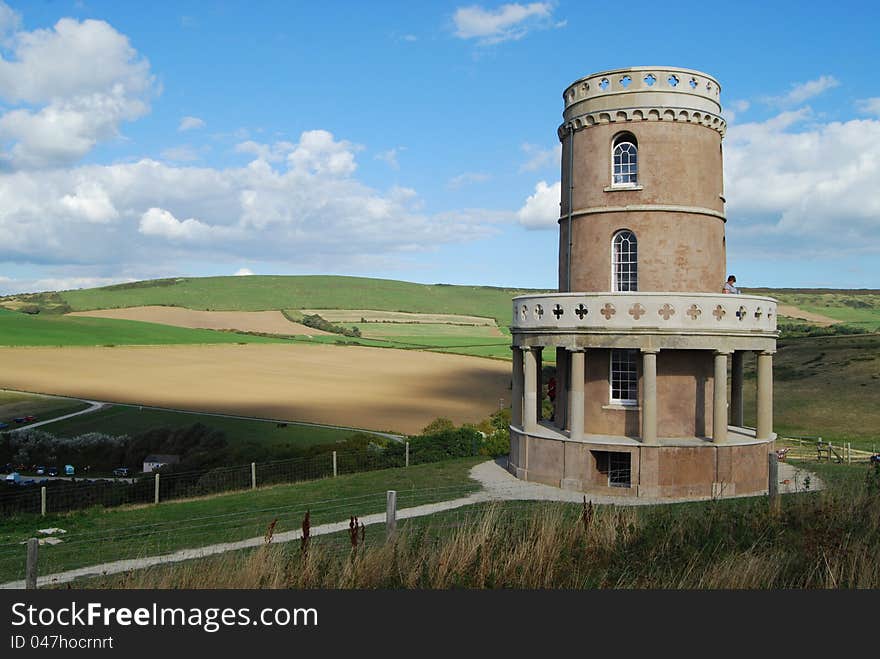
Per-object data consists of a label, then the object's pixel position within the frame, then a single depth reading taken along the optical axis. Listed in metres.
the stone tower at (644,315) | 24.05
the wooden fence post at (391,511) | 11.30
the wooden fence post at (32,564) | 9.91
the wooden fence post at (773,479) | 13.45
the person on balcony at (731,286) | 26.44
